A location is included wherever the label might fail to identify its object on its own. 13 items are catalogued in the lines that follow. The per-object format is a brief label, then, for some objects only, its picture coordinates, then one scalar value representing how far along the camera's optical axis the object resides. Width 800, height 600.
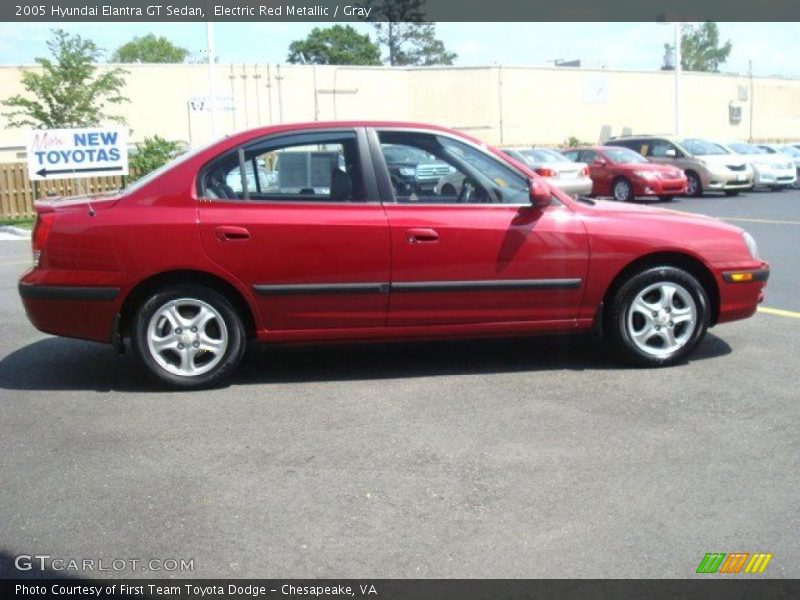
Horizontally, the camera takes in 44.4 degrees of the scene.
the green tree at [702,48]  103.38
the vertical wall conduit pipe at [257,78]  40.20
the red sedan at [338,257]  5.91
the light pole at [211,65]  21.94
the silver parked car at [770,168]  26.45
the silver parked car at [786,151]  29.08
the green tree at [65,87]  20.17
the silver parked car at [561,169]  22.36
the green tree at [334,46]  77.06
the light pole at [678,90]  37.06
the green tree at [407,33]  69.19
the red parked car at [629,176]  23.47
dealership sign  18.05
